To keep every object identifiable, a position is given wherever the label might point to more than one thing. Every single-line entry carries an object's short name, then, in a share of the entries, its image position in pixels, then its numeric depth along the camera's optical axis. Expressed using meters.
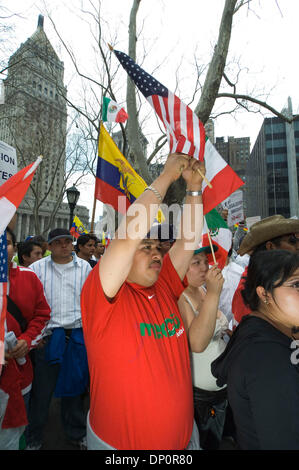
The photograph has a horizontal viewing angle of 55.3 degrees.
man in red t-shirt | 1.38
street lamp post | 10.15
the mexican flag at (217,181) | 2.26
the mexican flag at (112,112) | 2.70
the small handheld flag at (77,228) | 9.74
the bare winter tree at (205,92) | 5.14
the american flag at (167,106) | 2.00
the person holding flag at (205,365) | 2.03
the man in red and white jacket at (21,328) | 2.18
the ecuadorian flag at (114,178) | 2.55
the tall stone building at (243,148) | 68.51
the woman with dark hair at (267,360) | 1.14
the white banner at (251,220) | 7.28
